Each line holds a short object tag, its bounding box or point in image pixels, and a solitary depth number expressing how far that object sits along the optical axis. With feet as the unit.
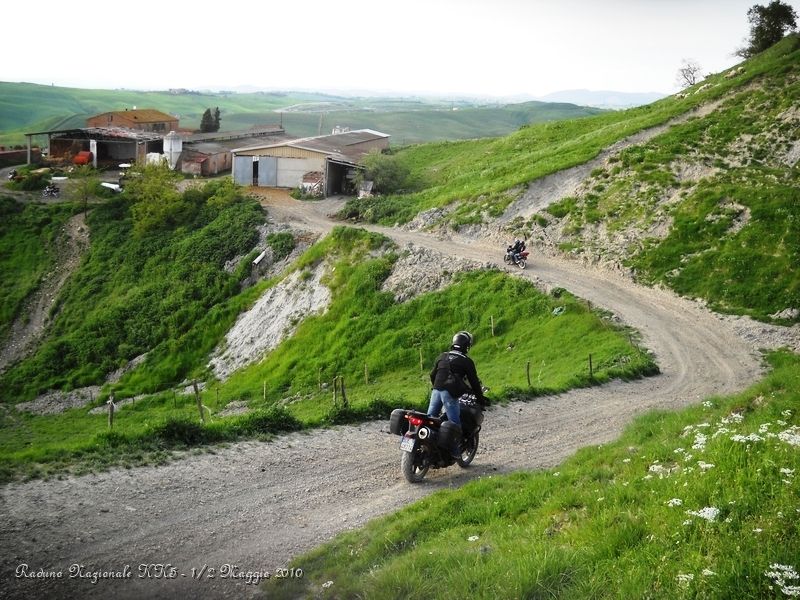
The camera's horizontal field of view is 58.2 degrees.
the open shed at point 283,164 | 230.89
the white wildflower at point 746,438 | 33.50
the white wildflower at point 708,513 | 27.34
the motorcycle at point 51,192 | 236.02
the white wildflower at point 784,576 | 22.00
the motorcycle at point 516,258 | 135.13
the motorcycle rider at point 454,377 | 46.83
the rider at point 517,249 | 136.05
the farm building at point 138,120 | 343.46
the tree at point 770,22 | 222.28
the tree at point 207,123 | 397.39
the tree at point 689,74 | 306.96
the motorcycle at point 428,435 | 46.32
